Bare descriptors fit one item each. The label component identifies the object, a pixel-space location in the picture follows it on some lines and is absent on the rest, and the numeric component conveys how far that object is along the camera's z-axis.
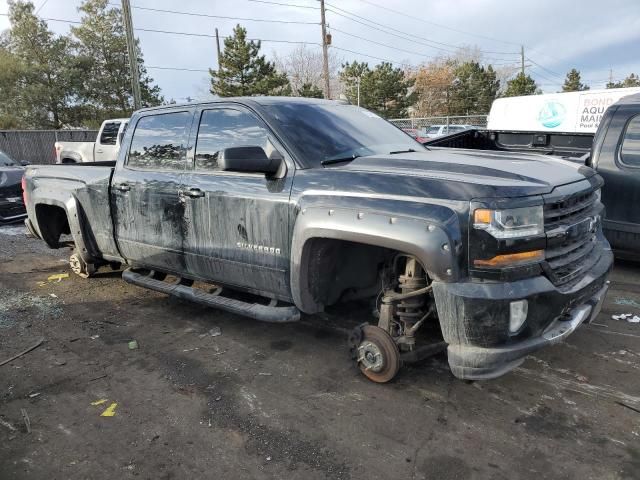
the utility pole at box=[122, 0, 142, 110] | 19.47
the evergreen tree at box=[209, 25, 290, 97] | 33.16
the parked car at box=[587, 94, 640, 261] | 5.22
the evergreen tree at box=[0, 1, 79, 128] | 32.62
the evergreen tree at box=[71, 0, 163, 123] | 34.44
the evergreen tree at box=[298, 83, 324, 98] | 32.62
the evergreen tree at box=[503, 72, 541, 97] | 39.56
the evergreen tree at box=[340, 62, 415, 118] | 38.78
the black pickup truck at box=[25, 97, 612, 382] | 2.68
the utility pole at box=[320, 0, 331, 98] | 31.27
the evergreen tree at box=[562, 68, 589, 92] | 46.41
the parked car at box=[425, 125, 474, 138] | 26.16
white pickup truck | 13.37
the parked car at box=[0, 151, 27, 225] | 9.22
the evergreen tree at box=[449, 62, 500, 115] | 44.75
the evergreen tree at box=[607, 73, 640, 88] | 49.67
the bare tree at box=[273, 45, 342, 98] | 60.03
